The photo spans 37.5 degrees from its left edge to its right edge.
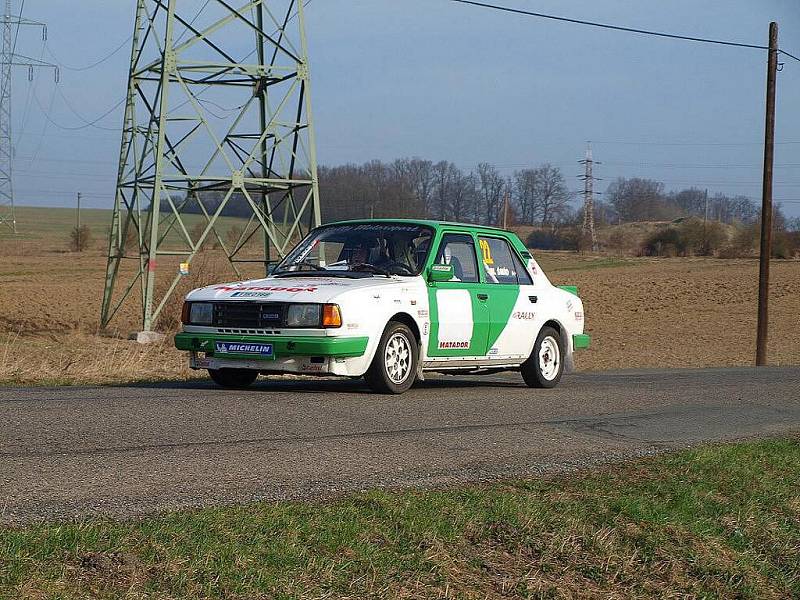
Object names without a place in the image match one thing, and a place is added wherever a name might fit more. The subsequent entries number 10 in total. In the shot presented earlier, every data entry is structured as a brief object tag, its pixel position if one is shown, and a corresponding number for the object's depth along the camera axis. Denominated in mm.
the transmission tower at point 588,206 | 89875
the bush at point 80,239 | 74875
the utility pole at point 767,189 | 28656
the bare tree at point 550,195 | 61438
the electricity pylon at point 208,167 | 25641
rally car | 10500
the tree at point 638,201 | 115938
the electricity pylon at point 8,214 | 62069
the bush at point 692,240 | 86438
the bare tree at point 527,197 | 60562
